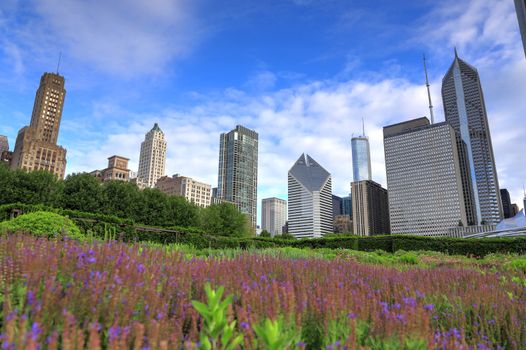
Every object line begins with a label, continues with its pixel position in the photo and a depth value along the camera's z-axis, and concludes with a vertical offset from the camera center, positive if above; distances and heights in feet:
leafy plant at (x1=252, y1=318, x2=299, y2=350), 5.23 -1.49
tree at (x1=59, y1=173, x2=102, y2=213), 116.57 +17.02
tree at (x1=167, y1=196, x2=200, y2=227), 137.89 +13.35
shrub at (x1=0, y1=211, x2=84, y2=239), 31.47 +1.87
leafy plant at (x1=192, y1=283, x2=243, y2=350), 6.17 -1.41
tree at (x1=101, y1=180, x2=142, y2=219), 122.20 +16.28
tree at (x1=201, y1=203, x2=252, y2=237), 167.22 +12.30
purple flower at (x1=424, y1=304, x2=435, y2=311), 8.95 -1.65
